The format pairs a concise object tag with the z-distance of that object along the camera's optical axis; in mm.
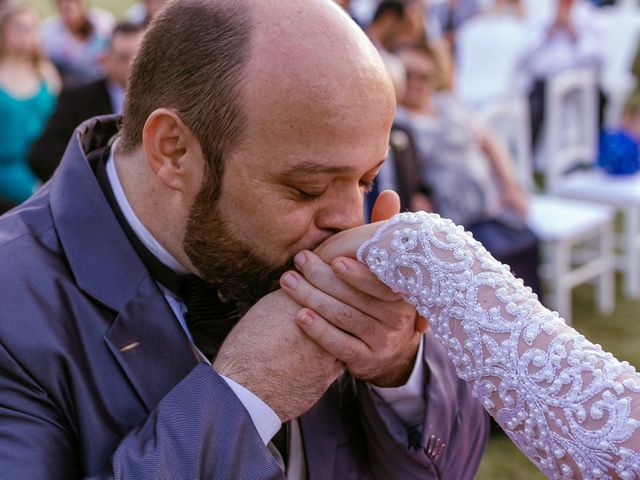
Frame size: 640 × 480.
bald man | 1563
